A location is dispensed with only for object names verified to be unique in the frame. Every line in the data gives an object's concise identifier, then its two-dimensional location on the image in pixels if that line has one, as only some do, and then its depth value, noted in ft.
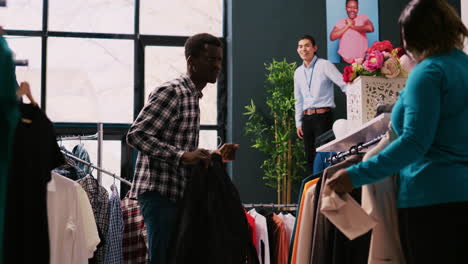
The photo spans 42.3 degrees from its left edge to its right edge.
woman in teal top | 6.29
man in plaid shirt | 8.55
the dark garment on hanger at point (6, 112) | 4.97
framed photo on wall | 24.44
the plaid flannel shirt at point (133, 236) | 15.53
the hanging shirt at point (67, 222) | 13.11
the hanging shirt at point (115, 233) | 15.14
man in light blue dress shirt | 21.63
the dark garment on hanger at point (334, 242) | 8.57
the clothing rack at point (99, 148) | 16.69
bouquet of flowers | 11.07
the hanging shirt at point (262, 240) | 14.39
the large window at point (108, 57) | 24.70
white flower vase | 11.10
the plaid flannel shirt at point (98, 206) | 15.28
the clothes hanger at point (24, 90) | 6.24
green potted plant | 22.38
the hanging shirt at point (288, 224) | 15.11
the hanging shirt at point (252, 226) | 14.57
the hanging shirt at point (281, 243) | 14.62
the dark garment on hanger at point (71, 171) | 15.54
